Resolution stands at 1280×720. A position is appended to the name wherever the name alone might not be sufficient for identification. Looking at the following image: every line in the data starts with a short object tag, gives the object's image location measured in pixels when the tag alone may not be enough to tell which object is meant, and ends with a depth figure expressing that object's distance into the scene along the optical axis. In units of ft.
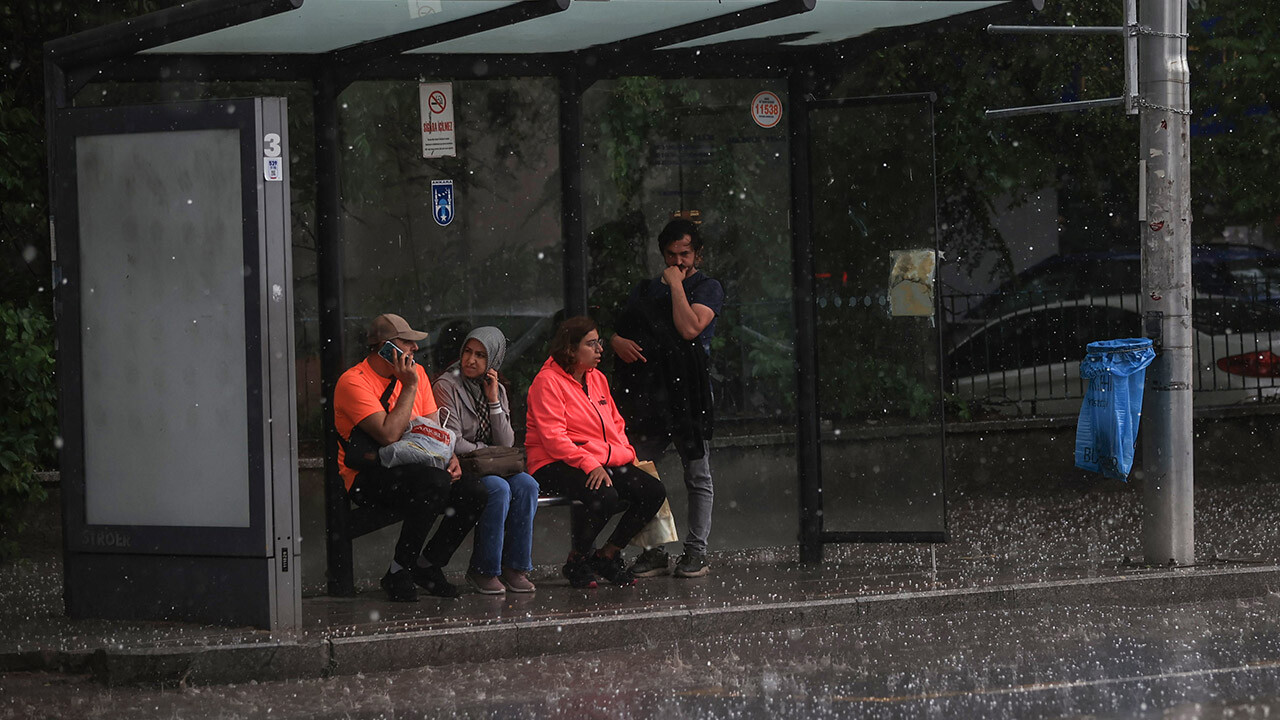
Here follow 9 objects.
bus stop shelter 50.70
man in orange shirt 55.88
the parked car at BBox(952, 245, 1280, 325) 93.20
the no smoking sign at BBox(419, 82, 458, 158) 61.93
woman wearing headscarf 57.31
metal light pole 60.44
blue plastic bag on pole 59.77
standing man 61.57
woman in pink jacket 59.31
